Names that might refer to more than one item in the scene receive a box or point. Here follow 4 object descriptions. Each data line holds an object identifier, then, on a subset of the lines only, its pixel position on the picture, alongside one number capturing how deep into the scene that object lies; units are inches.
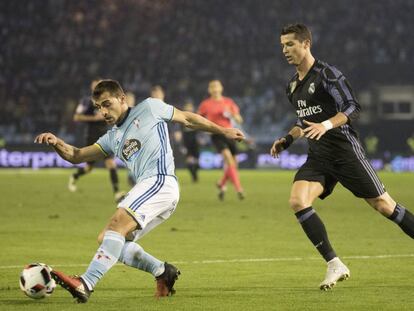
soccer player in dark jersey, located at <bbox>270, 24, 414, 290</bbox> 666.8
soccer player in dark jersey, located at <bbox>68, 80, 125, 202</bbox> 1643.7
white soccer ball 568.7
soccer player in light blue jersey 584.4
